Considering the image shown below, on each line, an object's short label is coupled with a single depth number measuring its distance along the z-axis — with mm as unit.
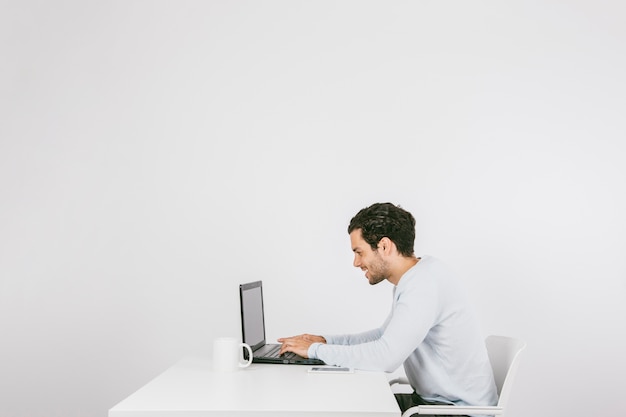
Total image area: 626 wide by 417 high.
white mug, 2512
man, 2516
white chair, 2393
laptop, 2689
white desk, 1888
